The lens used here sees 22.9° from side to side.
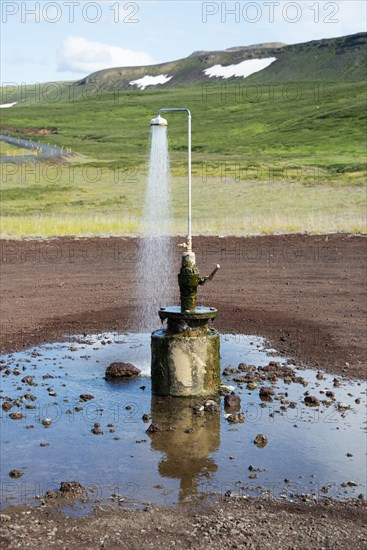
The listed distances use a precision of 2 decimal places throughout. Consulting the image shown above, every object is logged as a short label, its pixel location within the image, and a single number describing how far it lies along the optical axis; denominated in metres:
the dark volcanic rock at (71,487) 8.52
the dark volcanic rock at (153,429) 10.37
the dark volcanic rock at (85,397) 11.57
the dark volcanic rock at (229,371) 12.95
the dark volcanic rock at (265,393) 11.77
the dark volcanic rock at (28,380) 12.28
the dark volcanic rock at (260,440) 9.97
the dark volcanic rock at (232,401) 11.31
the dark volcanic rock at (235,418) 10.77
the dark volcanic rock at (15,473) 8.94
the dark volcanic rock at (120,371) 12.66
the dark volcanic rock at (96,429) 10.27
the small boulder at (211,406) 11.20
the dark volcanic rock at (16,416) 10.80
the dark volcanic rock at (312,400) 11.45
